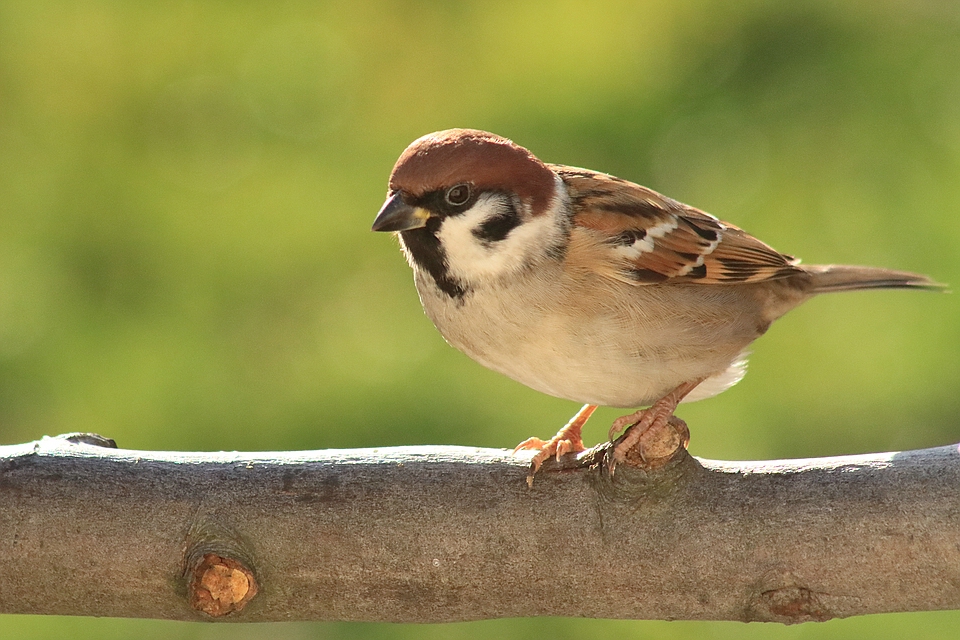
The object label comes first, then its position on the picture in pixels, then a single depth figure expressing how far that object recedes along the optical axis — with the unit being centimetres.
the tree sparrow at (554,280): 317
